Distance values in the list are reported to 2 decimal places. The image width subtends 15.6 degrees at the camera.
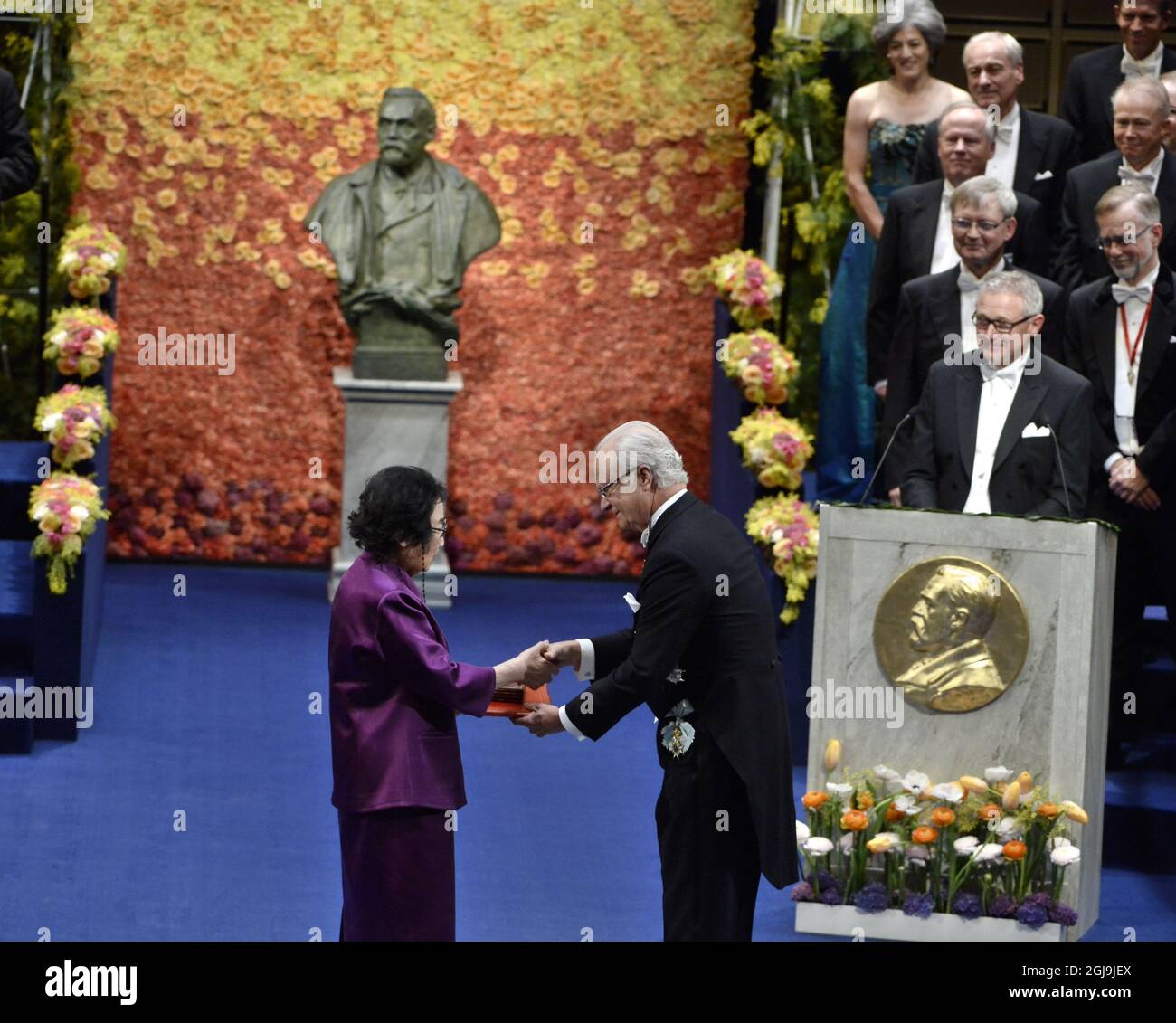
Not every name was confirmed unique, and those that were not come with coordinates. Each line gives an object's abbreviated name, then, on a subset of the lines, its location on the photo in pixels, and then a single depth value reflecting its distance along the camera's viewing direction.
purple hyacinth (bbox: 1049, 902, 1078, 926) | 11.71
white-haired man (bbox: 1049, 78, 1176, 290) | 13.41
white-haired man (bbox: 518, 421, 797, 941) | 9.12
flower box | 11.75
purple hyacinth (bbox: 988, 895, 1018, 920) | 11.76
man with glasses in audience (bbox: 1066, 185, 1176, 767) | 12.96
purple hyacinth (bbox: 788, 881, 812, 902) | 12.05
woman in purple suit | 8.97
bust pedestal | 19.95
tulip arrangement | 11.68
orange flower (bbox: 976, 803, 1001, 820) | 11.68
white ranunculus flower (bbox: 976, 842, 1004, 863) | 11.73
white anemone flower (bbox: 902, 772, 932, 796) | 11.84
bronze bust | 19.93
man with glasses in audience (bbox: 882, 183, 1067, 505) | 12.74
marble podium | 11.54
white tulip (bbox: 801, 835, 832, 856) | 11.88
